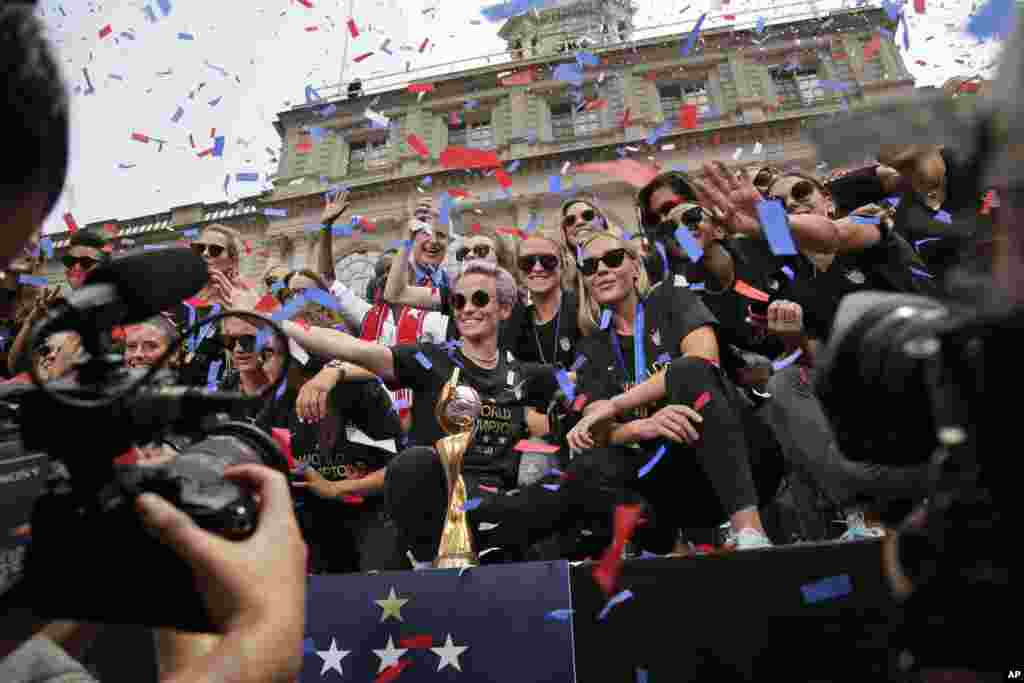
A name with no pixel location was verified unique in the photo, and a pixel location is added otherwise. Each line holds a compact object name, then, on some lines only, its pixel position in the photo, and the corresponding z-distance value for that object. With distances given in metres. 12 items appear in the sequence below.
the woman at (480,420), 2.80
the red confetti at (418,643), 2.03
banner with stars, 1.97
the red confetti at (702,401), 2.67
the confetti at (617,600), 1.92
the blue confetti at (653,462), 2.81
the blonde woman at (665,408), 2.60
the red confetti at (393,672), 2.01
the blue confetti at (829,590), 1.82
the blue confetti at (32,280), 4.25
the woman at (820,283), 2.53
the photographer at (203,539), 0.75
